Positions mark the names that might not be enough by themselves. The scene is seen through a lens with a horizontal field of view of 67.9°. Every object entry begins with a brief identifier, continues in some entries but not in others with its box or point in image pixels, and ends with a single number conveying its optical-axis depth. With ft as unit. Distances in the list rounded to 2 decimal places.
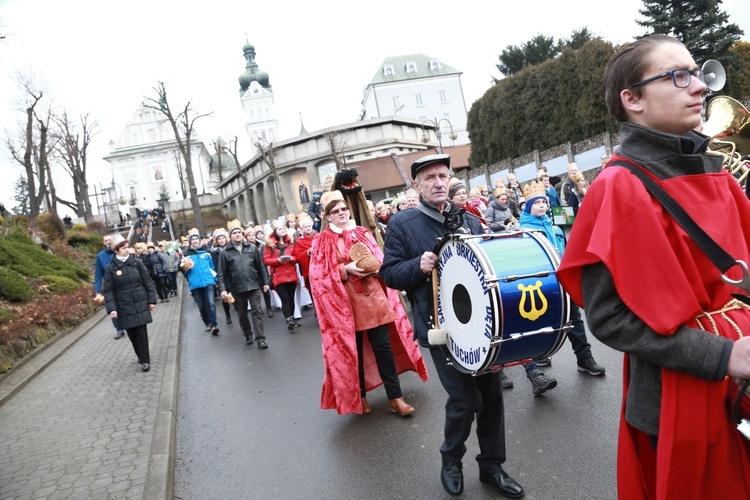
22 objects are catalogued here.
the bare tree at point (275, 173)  164.86
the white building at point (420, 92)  275.80
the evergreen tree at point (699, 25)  99.91
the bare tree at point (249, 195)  176.88
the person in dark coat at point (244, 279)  32.53
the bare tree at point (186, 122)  138.92
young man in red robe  5.17
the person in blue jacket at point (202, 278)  39.40
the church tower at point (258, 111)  336.29
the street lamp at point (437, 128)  141.61
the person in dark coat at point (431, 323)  11.24
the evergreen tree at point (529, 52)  161.68
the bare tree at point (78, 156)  151.64
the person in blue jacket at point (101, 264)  31.99
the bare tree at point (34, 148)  102.32
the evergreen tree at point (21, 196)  219.00
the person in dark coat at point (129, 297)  28.07
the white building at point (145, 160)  295.48
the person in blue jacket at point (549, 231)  17.75
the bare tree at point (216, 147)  210.59
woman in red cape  17.49
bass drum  9.12
